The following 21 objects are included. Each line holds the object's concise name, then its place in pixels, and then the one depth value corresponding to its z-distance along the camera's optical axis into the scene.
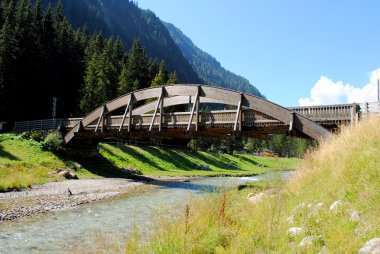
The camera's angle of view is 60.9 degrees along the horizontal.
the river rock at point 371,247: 4.40
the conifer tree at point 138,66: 64.44
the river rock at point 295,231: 6.07
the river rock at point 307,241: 5.35
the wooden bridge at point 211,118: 20.20
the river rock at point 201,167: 51.95
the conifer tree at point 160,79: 61.12
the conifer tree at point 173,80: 63.59
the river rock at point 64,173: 29.41
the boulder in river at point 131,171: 38.33
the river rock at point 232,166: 61.91
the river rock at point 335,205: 6.52
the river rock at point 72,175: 29.89
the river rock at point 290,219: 6.85
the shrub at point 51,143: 35.21
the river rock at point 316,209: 6.86
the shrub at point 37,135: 36.32
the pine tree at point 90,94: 51.38
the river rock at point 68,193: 21.66
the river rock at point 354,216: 5.67
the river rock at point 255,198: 10.29
